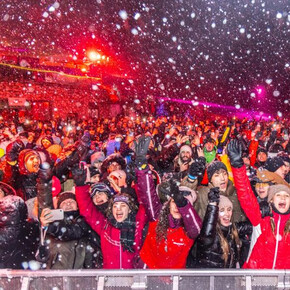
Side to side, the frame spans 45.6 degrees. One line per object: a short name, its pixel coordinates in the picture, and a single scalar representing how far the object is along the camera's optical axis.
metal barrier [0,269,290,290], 2.10
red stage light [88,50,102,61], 25.10
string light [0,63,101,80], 21.54
